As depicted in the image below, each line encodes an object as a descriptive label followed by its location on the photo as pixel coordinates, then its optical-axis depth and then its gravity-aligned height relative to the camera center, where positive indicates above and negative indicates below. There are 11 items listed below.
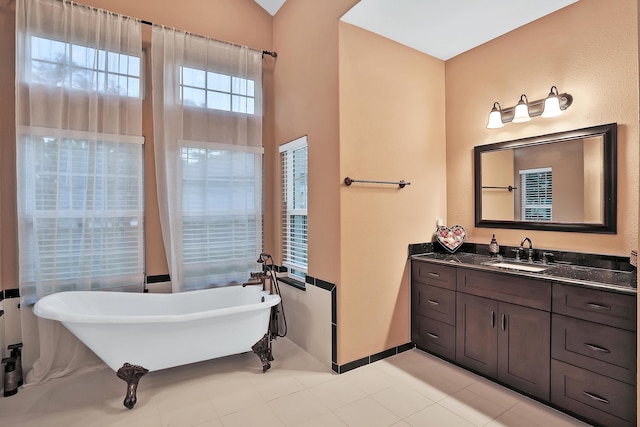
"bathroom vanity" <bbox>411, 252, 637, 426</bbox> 1.78 -0.79
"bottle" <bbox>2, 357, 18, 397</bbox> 2.26 -1.19
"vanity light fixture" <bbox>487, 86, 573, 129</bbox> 2.43 +0.82
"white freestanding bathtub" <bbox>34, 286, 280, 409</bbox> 2.11 -0.84
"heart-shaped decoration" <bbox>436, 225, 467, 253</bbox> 3.12 -0.26
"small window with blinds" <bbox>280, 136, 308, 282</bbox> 3.11 +0.05
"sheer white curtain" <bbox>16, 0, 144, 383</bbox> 2.44 +0.44
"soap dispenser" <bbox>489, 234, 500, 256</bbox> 2.88 -0.33
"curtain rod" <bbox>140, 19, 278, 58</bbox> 2.88 +1.69
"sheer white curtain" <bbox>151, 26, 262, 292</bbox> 2.91 +0.53
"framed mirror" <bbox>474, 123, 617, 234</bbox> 2.28 +0.23
